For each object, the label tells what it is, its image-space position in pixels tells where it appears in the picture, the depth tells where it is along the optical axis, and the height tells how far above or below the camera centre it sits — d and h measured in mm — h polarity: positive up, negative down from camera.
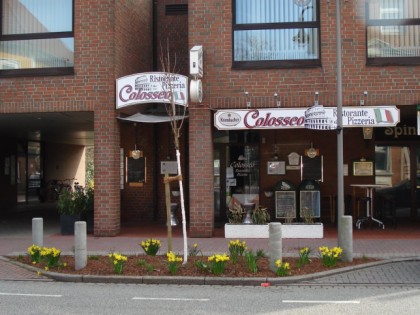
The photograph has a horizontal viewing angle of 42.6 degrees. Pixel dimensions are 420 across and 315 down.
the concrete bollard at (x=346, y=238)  9633 -1200
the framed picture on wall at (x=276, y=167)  15414 +147
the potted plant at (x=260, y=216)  12906 -1058
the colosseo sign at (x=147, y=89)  12859 +2038
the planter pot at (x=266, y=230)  12648 -1374
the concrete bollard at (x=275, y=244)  8953 -1194
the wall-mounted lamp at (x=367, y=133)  14834 +1065
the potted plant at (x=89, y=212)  14213 -1002
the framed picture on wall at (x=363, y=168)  15203 +92
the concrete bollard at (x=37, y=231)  10555 -1110
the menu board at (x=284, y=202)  14492 -807
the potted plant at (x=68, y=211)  13875 -943
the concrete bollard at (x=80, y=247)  9375 -1263
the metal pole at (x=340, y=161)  9672 +199
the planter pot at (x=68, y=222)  13844 -1225
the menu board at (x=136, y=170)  16172 +115
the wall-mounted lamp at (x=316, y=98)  12464 +1714
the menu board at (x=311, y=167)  15297 +136
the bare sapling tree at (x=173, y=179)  9477 -171
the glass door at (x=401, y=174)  15602 -95
